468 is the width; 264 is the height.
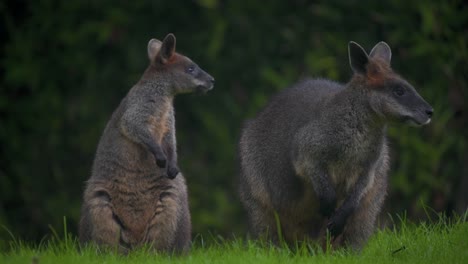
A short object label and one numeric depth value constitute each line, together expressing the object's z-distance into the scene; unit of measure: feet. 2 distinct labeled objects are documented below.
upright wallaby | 58.90
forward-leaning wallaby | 58.44
